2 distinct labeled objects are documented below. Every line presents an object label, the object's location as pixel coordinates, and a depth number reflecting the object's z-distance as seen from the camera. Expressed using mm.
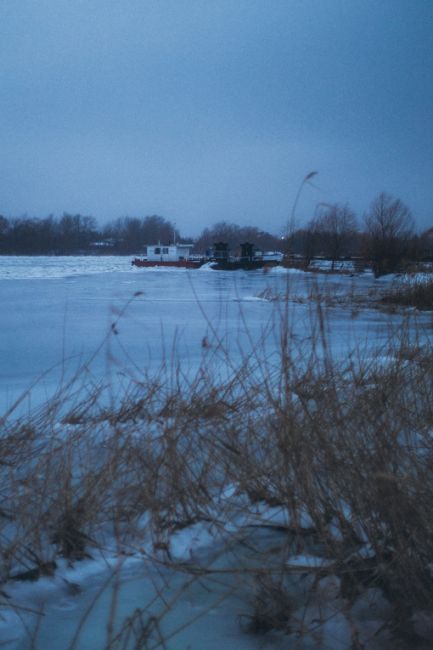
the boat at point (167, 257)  42188
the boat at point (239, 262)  37375
